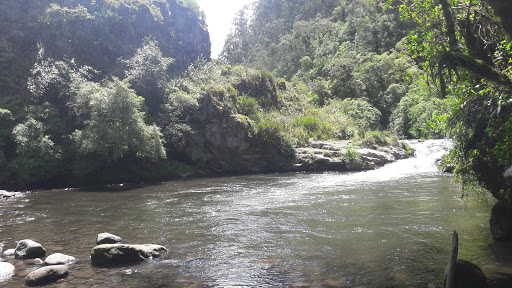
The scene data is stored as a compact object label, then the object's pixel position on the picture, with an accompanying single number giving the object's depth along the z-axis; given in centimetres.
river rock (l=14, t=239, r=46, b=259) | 794
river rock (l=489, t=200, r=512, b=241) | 775
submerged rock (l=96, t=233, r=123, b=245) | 889
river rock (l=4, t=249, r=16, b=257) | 825
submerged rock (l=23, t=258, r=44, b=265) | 761
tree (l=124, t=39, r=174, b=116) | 2936
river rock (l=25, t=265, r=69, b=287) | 647
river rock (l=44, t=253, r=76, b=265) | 751
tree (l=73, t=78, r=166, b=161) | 2170
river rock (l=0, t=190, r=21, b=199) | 1805
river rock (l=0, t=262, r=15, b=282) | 694
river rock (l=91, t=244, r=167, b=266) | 752
